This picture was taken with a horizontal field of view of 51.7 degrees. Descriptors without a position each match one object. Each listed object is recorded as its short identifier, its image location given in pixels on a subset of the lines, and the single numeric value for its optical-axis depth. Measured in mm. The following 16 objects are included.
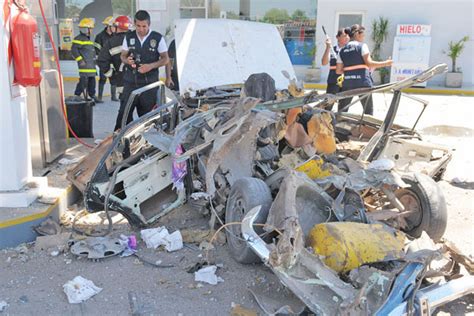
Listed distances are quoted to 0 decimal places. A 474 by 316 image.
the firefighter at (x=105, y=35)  9312
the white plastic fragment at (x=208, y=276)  3645
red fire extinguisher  4164
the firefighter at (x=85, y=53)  10052
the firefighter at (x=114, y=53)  8336
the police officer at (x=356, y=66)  7176
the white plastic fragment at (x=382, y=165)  3715
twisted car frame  2703
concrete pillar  4180
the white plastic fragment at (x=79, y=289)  3385
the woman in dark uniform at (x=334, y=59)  7863
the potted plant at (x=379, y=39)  15172
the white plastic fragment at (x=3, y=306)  3279
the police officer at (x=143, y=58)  6504
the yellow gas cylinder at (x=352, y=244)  2994
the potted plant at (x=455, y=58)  14852
